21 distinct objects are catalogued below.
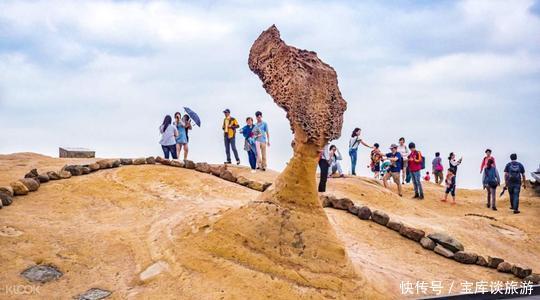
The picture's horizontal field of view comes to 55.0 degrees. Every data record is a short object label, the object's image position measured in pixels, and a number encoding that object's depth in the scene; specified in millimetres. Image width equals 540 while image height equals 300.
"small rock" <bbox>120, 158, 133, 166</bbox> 9859
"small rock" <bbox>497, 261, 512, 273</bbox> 7848
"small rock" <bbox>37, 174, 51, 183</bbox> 8391
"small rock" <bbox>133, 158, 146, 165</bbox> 9930
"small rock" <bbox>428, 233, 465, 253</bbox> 8180
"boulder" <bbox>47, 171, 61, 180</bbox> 8586
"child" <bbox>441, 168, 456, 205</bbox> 13711
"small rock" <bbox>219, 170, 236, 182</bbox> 9828
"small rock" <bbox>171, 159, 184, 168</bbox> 10125
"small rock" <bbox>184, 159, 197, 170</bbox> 10148
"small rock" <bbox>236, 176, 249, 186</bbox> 9734
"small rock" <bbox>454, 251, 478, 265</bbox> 7992
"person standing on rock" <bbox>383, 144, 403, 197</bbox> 12995
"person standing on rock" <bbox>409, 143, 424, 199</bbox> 12781
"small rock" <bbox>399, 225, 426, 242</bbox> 8383
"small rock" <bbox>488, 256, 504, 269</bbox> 8000
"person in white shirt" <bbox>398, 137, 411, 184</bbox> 13508
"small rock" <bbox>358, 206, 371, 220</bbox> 8695
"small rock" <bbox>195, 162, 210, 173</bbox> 10102
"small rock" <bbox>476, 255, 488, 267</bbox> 8031
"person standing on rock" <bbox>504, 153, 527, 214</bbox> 12305
